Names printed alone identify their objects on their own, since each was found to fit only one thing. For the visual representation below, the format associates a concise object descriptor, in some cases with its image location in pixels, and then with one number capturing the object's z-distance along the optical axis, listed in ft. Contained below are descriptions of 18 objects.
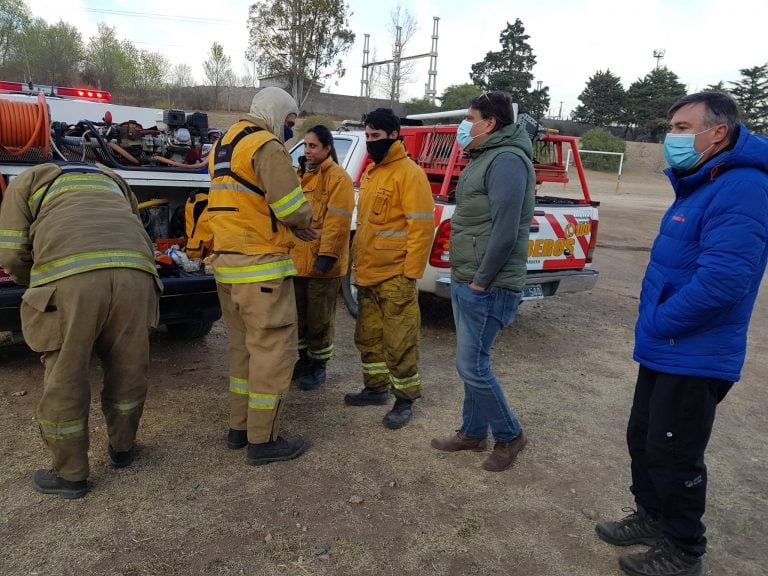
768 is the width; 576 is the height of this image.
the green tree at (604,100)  161.07
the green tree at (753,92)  157.17
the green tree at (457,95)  123.54
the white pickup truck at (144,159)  12.23
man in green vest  9.82
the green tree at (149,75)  115.44
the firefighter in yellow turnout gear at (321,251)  13.39
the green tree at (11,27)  110.98
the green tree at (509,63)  154.92
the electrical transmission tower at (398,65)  128.98
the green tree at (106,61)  106.63
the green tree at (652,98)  151.94
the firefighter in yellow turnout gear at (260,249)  10.05
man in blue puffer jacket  7.17
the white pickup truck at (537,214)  17.20
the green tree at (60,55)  103.35
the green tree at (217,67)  125.70
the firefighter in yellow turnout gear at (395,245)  12.28
